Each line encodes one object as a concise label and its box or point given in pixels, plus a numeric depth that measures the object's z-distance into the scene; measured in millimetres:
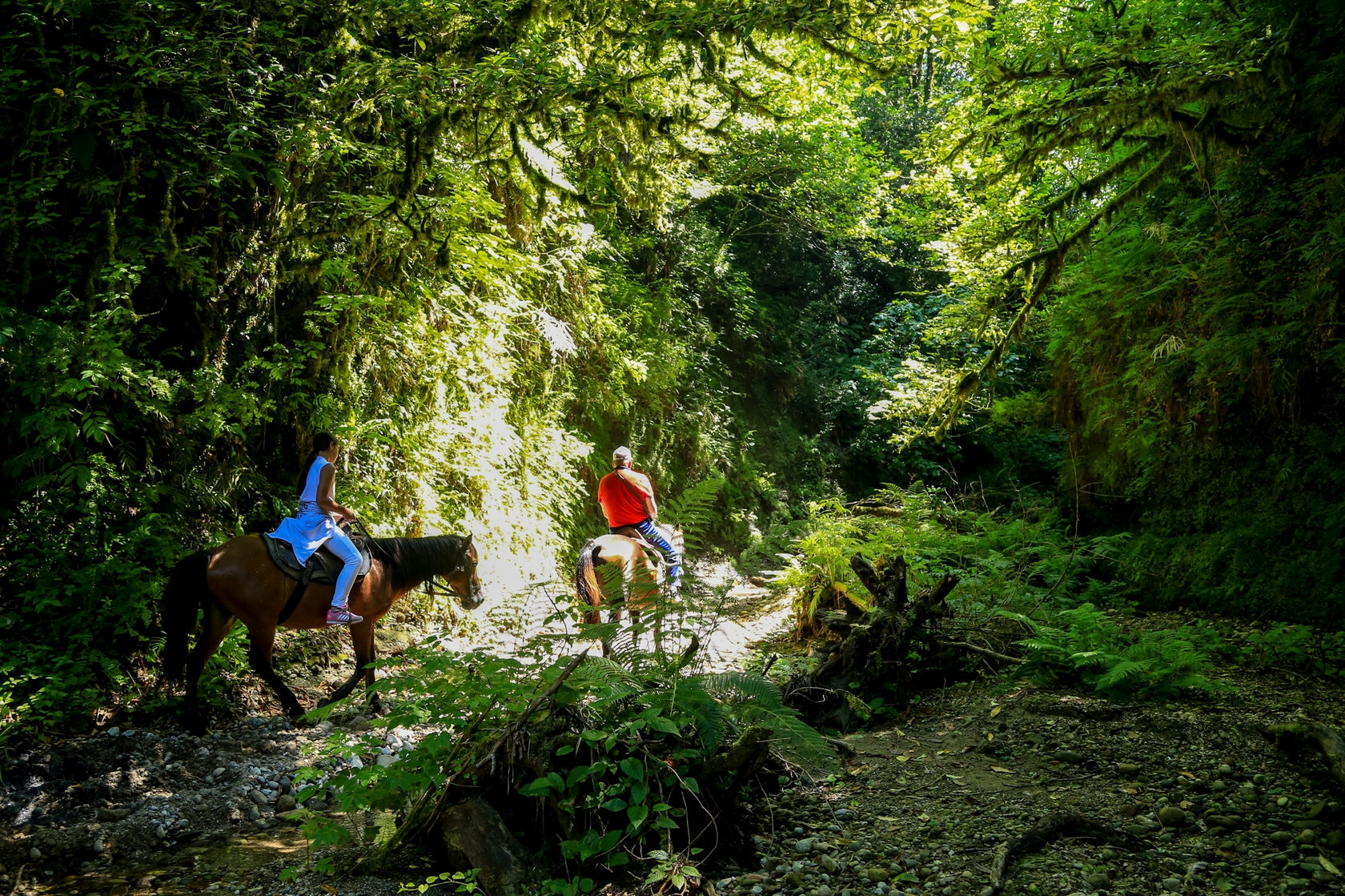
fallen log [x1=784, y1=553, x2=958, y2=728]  5039
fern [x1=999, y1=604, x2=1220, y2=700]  4473
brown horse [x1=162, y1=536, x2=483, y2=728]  5285
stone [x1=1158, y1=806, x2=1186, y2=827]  3125
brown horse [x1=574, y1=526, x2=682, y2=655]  7285
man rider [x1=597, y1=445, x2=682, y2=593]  8000
